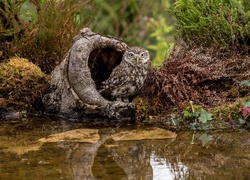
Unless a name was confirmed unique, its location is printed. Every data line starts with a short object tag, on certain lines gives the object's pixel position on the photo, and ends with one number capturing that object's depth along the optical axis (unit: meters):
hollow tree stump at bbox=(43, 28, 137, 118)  11.53
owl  11.54
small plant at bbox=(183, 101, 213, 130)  10.82
